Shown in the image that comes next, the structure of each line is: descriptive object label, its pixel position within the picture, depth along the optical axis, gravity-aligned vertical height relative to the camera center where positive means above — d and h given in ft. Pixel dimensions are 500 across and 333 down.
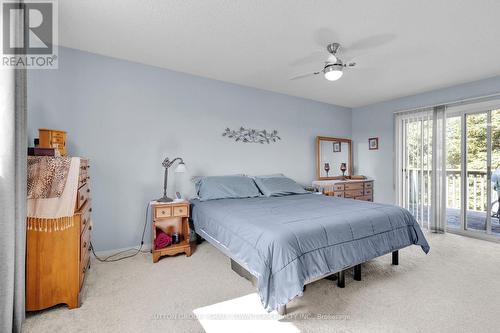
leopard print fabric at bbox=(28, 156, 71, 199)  5.73 -0.25
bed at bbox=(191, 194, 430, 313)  5.59 -2.00
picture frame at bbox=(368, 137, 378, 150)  16.84 +1.68
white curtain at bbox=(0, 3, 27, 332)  4.83 -0.71
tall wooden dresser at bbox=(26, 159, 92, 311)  5.78 -2.37
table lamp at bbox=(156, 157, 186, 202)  9.67 -0.11
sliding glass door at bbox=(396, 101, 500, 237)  12.32 +0.06
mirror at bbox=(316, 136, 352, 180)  16.39 +0.66
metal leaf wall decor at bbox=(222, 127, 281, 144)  12.85 +1.79
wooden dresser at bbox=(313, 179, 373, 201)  15.09 -1.41
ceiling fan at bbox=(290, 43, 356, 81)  7.95 +3.34
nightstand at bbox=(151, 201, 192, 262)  9.16 -2.43
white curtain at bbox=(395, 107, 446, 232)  13.48 +0.13
